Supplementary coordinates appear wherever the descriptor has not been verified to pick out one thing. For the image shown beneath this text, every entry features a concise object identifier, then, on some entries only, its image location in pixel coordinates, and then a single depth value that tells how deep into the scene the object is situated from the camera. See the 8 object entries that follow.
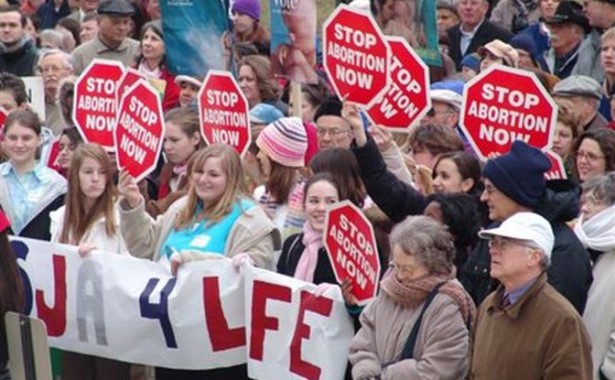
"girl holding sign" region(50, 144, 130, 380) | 21.15
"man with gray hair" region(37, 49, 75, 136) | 29.20
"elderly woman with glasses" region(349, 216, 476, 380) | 16.48
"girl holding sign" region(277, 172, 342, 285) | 18.79
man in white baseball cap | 15.52
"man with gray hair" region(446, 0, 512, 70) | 30.03
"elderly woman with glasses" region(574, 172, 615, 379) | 17.12
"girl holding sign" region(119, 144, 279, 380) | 19.67
